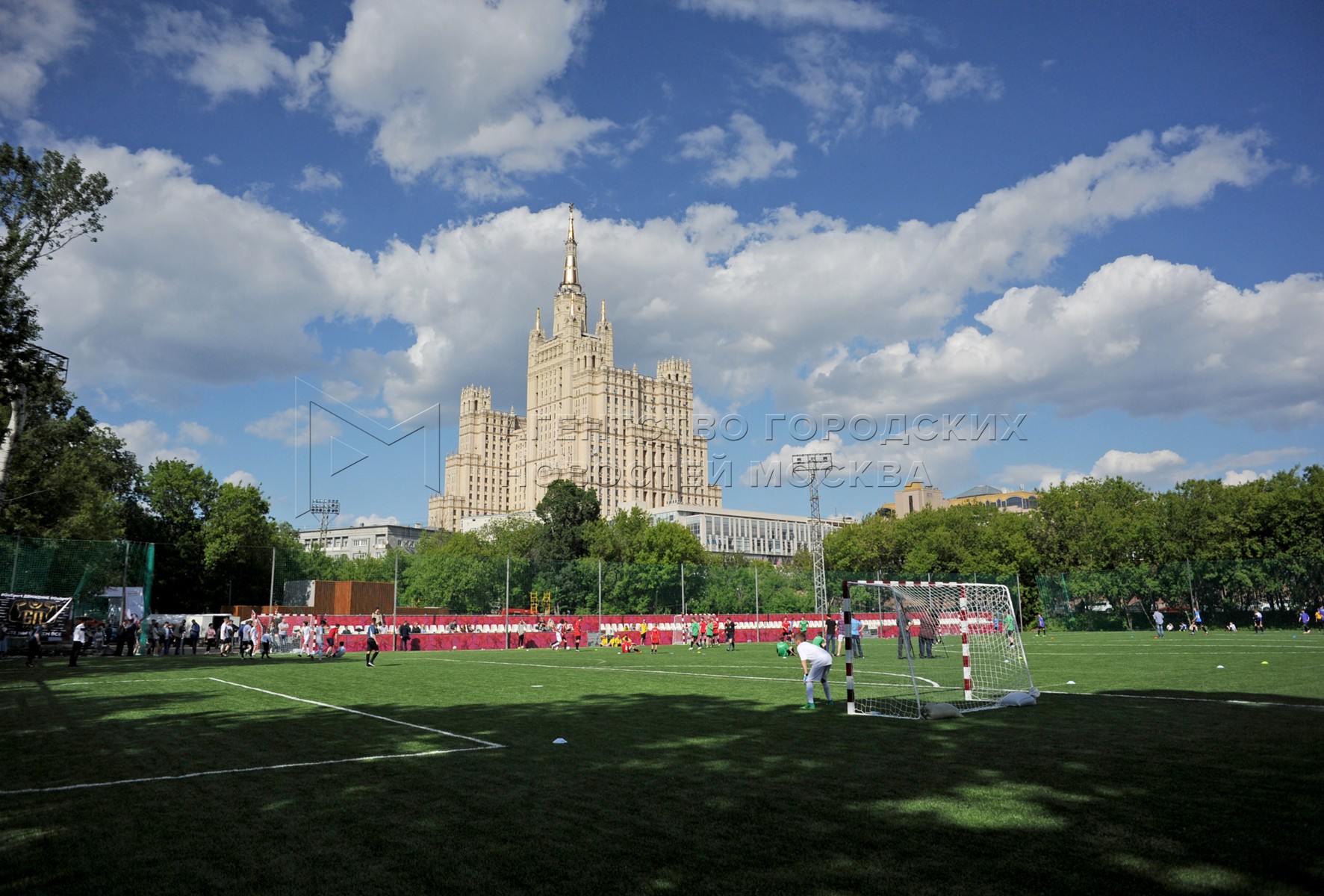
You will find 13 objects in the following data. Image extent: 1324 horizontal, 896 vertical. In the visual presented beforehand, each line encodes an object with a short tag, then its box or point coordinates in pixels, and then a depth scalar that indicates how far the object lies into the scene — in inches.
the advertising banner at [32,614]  1304.1
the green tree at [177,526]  2684.5
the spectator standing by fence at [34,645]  1056.2
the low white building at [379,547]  7244.1
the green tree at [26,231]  1025.5
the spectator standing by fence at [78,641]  1104.9
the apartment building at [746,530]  6929.1
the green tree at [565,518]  3489.2
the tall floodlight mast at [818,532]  2591.0
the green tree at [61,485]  1758.1
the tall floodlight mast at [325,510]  4421.8
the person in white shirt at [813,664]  604.4
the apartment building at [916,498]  7101.4
